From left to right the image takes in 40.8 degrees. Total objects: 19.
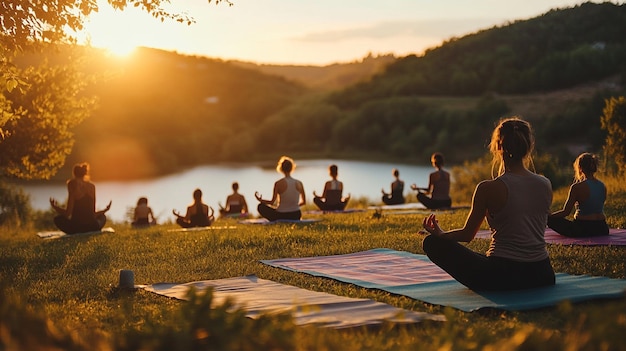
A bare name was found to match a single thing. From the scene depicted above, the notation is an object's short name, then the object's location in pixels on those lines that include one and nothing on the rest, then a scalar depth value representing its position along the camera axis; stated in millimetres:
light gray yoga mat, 5453
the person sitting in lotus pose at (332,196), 17797
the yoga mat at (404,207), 17822
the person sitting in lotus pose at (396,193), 19778
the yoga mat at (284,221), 14398
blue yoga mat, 6098
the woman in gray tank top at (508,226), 6348
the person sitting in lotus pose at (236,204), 19250
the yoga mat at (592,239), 9320
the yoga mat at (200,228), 13233
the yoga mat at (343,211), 17484
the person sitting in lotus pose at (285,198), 14484
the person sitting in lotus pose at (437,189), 16766
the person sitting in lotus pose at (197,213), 15023
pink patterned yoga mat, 7340
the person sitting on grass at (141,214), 16938
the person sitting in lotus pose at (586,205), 9867
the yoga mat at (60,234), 13539
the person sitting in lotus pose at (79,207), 13984
